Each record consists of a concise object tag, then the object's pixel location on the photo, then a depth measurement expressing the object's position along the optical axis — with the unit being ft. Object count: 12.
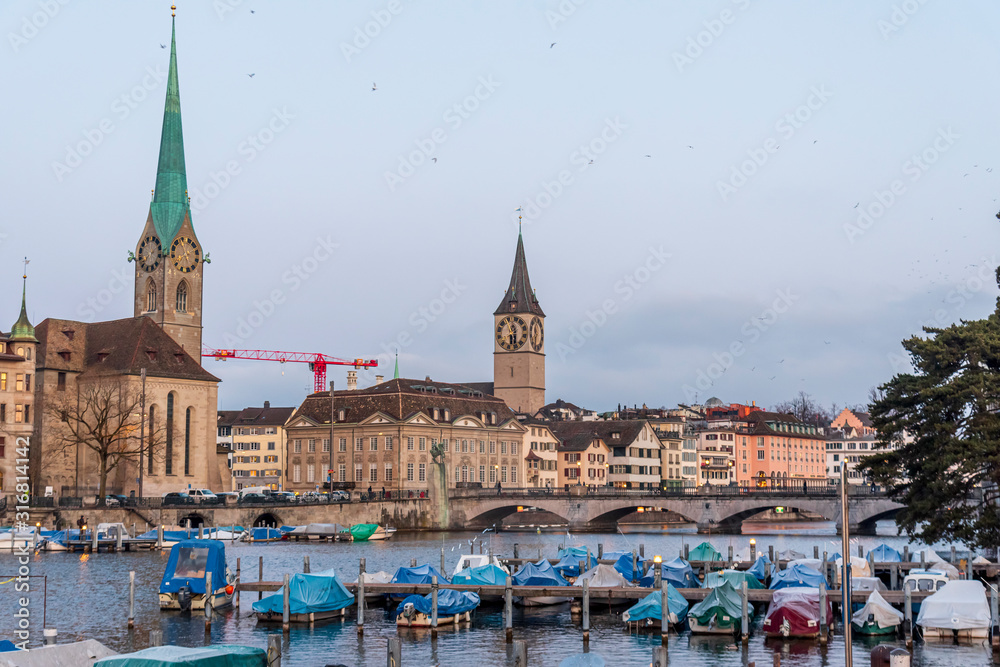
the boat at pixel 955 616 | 135.95
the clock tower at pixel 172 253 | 463.83
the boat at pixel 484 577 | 163.53
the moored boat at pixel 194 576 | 159.43
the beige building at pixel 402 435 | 459.32
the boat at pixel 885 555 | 215.72
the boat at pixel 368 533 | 343.26
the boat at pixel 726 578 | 154.81
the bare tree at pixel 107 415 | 359.05
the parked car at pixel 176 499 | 342.23
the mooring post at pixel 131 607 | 147.43
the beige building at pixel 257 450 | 572.10
